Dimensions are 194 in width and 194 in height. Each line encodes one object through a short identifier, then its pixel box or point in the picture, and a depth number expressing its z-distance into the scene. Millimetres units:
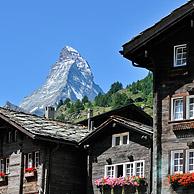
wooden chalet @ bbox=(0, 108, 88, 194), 46906
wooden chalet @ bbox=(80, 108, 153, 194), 42781
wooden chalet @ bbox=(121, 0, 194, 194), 38844
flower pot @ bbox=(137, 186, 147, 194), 42125
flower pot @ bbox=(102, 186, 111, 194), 44094
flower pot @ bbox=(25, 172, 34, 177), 47684
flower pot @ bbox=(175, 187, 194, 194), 37888
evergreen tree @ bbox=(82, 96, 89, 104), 191000
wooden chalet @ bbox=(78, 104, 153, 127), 52812
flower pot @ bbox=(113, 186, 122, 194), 43281
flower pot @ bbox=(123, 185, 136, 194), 42572
